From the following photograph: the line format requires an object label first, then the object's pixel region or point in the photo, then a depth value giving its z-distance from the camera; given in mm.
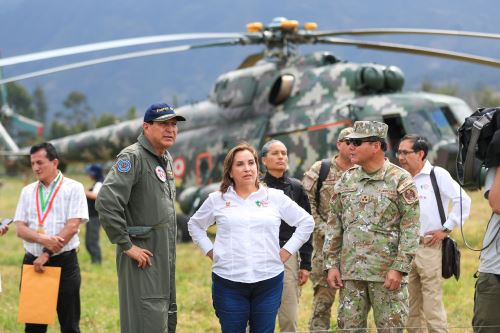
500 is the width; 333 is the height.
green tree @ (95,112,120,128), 57806
